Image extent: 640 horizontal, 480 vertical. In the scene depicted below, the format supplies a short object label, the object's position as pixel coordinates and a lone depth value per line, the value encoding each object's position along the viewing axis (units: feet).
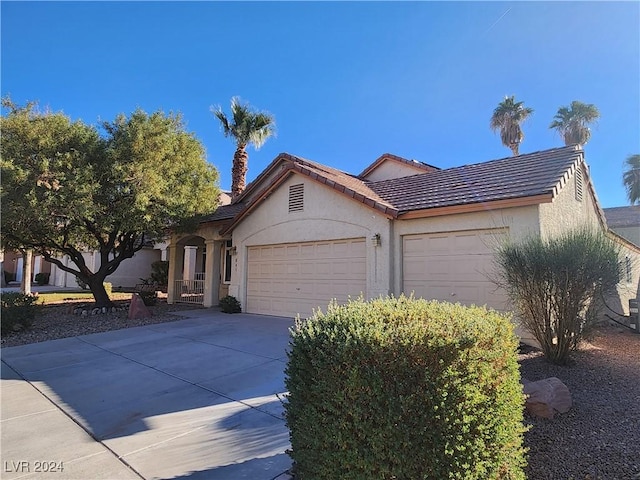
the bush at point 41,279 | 106.73
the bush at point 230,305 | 49.26
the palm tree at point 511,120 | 85.81
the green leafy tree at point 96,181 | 38.04
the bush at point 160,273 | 82.12
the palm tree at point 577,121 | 82.17
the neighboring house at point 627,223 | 74.90
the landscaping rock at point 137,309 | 44.96
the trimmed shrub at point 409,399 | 8.91
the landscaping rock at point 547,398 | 15.40
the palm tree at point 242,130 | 71.61
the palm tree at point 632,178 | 90.12
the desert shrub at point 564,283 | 21.75
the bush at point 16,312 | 35.94
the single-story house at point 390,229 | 31.12
